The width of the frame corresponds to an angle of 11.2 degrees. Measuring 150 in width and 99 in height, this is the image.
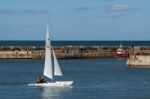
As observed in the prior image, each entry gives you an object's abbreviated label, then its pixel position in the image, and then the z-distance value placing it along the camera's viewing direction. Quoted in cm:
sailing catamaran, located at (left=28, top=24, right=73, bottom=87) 8000
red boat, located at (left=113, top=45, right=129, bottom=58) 15614
